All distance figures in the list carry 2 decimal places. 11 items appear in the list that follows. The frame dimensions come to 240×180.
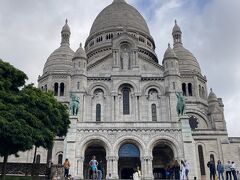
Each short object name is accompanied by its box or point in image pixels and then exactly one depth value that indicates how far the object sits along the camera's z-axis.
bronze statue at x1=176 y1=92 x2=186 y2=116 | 22.04
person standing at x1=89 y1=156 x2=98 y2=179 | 15.09
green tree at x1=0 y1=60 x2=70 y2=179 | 14.00
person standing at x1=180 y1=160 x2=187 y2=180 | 14.51
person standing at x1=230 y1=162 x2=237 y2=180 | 14.68
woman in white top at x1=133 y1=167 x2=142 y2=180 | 14.94
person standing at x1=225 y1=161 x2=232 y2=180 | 14.93
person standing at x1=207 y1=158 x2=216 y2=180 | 15.00
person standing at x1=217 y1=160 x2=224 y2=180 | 15.35
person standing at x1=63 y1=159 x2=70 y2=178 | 14.94
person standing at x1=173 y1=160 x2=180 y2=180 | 16.35
